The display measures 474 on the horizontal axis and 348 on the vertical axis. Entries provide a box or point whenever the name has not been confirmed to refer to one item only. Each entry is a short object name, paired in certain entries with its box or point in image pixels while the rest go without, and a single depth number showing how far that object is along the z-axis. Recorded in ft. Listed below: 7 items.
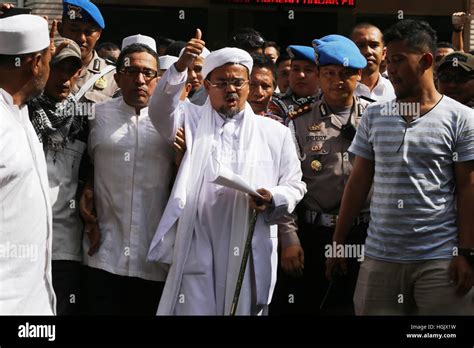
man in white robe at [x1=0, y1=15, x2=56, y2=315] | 13.07
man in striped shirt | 16.07
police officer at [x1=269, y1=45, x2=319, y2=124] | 21.01
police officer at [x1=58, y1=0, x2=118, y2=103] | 19.64
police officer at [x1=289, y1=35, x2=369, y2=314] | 18.31
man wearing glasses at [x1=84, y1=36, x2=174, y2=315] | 17.29
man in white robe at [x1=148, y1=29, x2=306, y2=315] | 16.76
